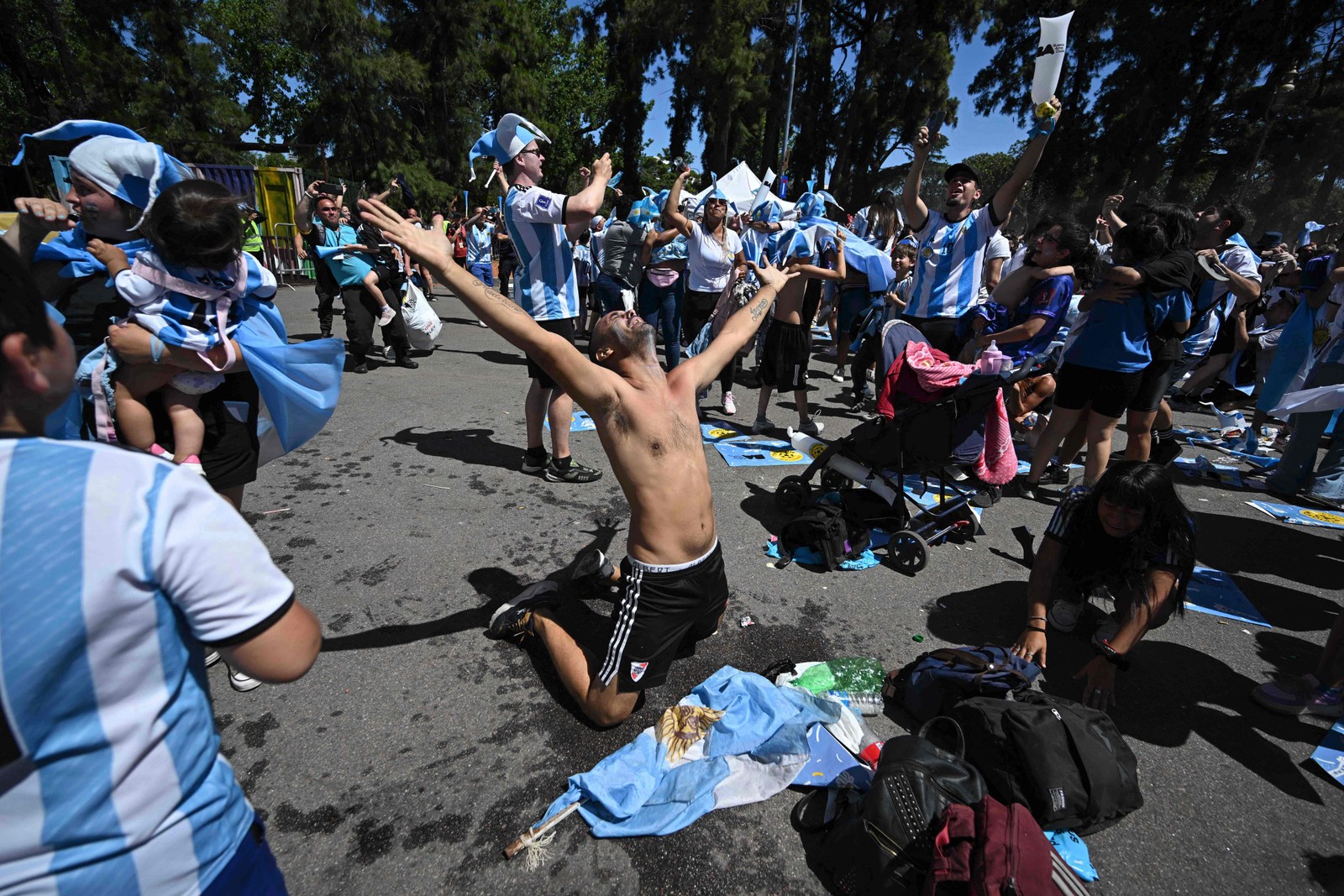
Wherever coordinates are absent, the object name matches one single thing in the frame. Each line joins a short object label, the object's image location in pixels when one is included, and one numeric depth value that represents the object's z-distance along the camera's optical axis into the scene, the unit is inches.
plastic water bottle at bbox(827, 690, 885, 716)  99.3
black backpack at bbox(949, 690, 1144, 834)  77.6
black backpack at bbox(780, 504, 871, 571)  141.3
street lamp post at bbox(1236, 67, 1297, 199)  634.0
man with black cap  179.2
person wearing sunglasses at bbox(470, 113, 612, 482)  166.6
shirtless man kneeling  89.7
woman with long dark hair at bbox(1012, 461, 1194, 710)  100.8
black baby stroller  143.2
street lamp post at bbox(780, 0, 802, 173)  649.6
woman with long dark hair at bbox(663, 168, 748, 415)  256.1
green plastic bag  104.0
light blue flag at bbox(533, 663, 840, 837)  79.2
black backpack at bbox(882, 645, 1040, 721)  92.6
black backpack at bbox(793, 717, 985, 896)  68.1
